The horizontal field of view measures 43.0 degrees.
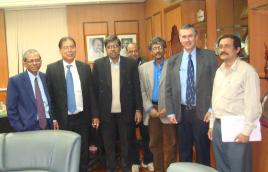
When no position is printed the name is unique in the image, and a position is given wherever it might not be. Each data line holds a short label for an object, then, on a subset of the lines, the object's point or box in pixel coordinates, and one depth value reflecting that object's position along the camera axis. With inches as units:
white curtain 253.8
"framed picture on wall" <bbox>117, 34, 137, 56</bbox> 257.8
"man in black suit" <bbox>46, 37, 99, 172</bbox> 123.5
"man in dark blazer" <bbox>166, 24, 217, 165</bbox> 107.5
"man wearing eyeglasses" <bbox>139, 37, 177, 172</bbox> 128.8
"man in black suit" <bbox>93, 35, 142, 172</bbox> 129.8
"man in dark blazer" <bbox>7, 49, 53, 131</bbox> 111.5
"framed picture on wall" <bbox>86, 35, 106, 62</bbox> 254.2
